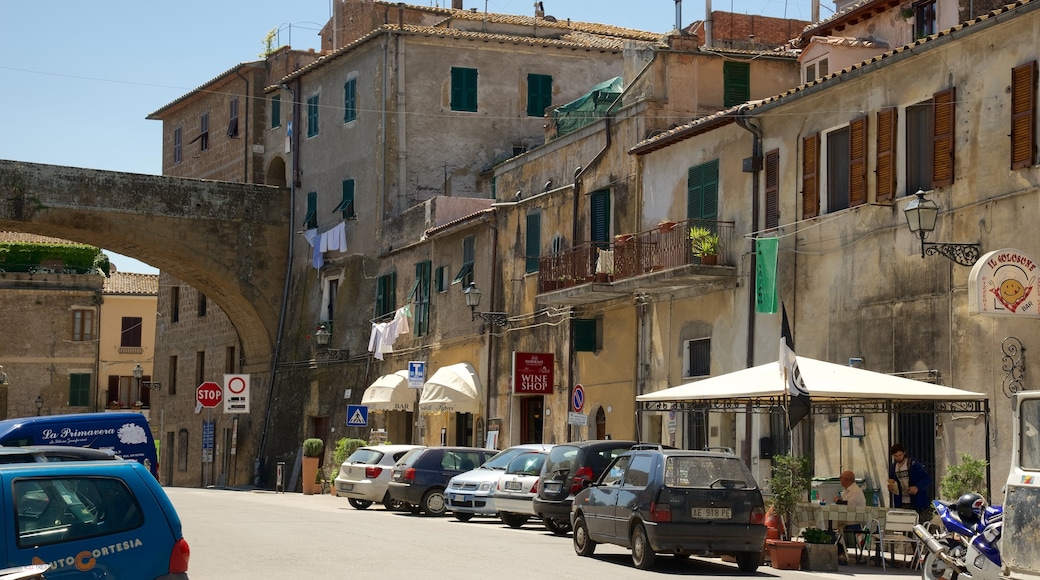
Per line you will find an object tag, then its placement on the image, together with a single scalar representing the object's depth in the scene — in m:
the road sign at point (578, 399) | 28.11
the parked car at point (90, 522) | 8.86
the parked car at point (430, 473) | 28.09
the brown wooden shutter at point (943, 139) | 20.59
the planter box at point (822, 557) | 17.45
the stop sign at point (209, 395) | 40.75
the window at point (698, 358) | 26.86
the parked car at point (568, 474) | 21.86
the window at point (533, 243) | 34.22
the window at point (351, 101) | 44.50
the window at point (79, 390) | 70.12
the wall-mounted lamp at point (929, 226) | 19.38
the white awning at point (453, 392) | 35.75
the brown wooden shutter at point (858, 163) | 22.53
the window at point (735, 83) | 30.94
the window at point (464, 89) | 42.88
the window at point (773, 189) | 25.01
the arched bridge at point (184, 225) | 42.69
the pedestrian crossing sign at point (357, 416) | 38.00
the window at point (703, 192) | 26.94
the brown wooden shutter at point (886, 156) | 21.84
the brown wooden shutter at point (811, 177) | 23.88
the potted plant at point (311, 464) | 41.28
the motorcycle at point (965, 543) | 12.98
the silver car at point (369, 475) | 29.48
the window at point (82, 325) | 70.69
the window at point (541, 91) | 43.47
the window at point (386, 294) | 42.44
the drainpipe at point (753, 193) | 25.31
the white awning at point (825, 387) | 17.78
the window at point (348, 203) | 44.72
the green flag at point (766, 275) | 24.42
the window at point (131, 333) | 73.19
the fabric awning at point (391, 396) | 38.97
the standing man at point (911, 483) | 18.77
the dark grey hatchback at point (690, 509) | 16.34
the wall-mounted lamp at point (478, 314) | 34.00
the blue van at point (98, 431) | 17.67
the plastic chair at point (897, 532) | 17.17
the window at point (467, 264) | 37.62
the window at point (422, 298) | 40.09
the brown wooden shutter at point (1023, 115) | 19.06
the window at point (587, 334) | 31.30
